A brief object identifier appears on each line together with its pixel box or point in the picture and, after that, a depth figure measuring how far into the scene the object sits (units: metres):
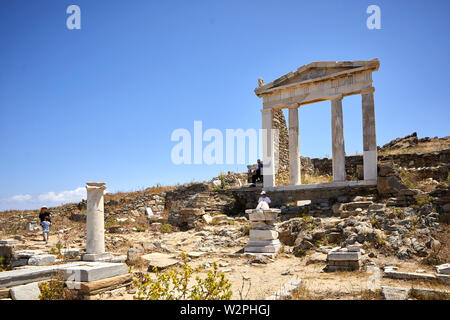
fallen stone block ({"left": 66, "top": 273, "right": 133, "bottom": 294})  5.48
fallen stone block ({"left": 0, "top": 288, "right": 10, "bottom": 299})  5.26
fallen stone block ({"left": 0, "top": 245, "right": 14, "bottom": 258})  8.49
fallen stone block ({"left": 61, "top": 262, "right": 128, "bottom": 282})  5.60
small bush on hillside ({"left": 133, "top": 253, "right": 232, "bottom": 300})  4.18
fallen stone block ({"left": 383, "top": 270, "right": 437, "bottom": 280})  5.93
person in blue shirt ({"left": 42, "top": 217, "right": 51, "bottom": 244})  12.51
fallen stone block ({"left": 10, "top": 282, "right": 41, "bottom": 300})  5.24
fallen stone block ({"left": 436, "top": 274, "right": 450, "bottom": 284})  5.71
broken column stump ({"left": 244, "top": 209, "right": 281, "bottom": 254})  9.57
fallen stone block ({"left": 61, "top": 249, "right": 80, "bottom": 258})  9.05
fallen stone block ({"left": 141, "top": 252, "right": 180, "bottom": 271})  7.87
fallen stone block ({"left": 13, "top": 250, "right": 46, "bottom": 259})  8.23
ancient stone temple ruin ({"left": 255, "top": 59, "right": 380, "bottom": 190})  13.64
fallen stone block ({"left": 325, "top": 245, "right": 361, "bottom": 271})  7.12
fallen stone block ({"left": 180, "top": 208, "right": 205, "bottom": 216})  13.76
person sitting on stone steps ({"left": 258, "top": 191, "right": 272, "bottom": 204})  10.96
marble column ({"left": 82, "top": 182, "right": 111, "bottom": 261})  8.16
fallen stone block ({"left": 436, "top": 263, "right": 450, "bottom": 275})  6.03
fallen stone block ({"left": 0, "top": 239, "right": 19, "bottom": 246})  10.98
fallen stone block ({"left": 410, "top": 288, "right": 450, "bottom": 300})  4.79
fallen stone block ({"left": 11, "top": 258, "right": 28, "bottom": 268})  8.01
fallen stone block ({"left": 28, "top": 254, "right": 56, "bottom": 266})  7.71
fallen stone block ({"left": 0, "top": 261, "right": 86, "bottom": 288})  5.44
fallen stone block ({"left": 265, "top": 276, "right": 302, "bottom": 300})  5.13
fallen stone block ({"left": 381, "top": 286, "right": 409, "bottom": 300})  4.76
